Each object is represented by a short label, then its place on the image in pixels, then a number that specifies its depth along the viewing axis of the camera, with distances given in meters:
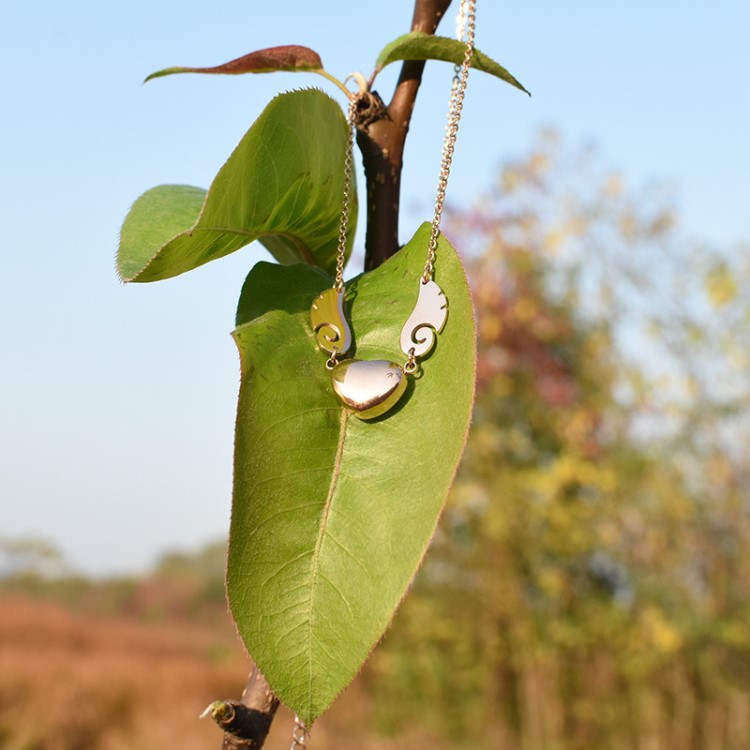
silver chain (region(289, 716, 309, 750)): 0.37
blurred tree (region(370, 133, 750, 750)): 2.85
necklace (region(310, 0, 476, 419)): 0.33
